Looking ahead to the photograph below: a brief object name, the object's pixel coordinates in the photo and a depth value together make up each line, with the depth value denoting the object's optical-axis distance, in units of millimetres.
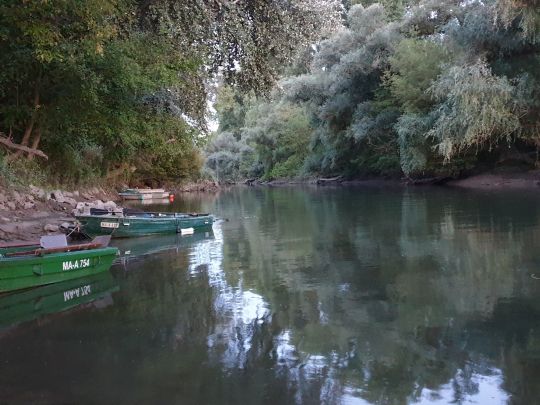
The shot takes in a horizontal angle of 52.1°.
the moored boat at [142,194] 33406
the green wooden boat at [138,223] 15328
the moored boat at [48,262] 8766
